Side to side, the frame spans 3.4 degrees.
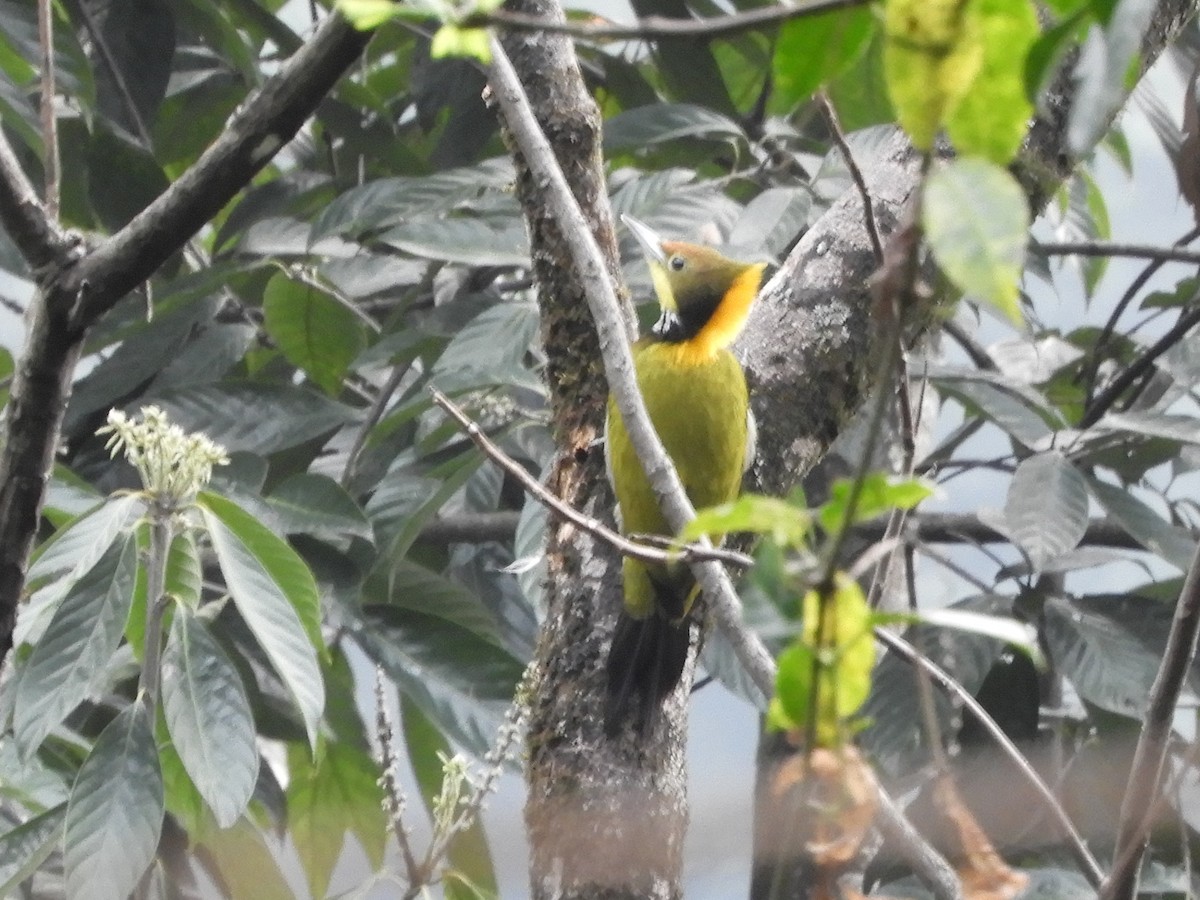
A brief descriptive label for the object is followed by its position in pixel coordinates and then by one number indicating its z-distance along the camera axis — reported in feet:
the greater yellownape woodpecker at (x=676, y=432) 35.46
